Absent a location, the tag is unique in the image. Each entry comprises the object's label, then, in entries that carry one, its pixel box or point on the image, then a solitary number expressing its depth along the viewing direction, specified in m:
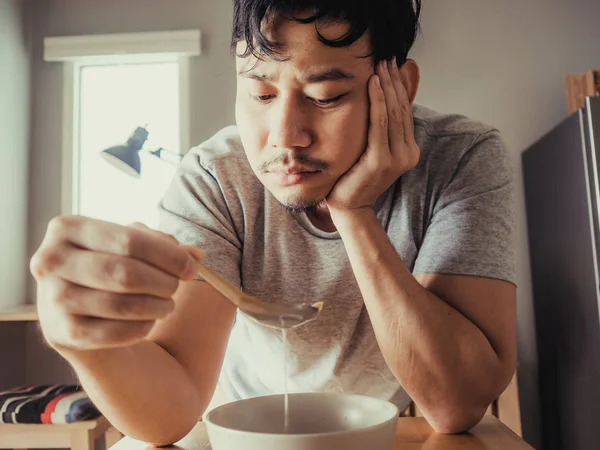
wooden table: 0.64
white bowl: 0.44
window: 2.82
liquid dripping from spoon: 0.58
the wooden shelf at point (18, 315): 2.20
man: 0.78
